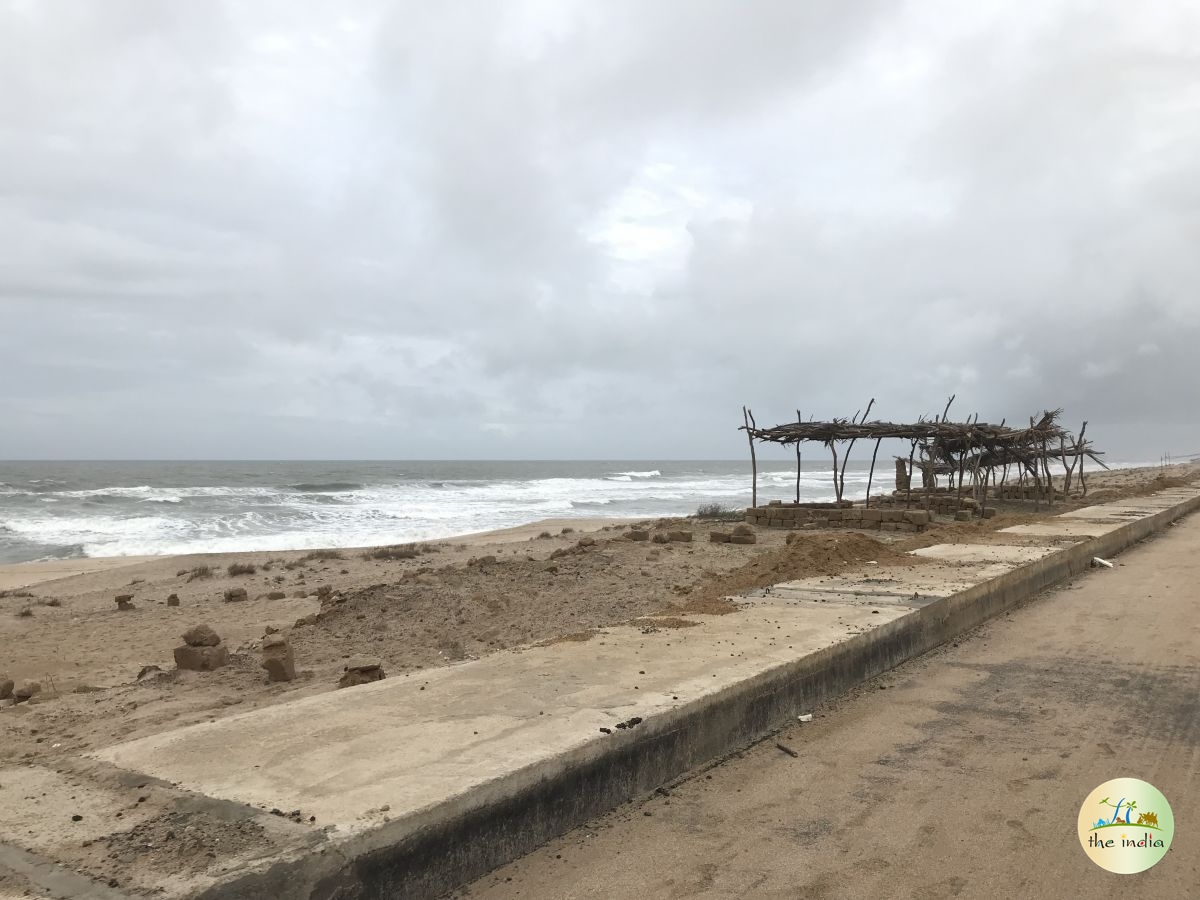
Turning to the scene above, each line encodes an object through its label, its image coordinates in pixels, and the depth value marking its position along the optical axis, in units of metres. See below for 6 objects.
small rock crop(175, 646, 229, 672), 7.02
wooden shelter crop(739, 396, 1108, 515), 20.20
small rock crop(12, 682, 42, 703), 6.55
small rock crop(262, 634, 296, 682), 6.64
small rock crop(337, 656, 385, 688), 5.67
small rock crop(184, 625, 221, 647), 7.46
